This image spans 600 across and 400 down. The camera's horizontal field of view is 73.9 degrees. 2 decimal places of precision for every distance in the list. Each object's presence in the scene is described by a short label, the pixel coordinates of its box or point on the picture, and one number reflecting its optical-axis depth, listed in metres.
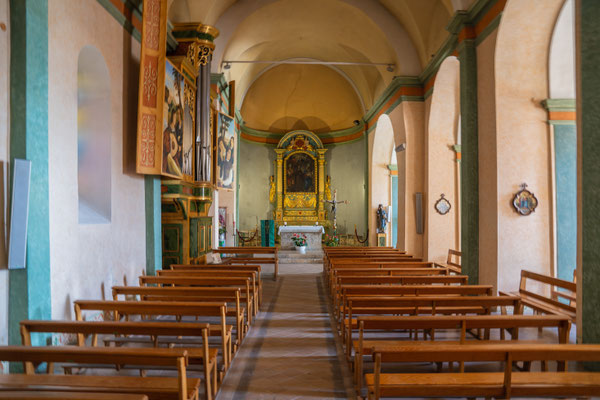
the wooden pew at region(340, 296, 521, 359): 4.07
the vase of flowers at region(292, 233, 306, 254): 12.88
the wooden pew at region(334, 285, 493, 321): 4.70
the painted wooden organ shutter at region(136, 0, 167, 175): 5.68
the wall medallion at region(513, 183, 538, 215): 6.65
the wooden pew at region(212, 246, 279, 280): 9.53
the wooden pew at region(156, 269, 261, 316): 5.89
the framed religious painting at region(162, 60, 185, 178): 6.53
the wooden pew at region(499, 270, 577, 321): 4.90
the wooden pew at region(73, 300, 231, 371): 3.65
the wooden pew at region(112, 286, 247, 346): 4.52
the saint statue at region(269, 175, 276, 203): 18.80
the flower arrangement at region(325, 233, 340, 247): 16.01
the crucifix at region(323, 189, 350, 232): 17.64
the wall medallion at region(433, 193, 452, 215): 10.48
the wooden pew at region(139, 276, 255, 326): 5.14
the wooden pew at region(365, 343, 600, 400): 2.43
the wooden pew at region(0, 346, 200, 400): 2.32
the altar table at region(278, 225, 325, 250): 13.64
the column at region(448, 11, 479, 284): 7.30
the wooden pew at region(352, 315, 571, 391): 3.20
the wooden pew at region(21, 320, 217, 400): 2.92
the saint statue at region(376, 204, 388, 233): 15.25
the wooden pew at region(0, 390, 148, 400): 1.94
